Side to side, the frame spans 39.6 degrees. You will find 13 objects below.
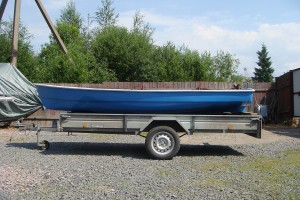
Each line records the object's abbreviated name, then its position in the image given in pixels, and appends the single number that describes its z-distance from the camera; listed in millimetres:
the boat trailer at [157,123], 10508
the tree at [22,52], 24188
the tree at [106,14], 46250
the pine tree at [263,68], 58094
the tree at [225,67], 31031
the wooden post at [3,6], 22766
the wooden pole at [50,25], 23359
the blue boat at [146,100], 10781
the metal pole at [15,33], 20744
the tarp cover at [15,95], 17688
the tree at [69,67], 22047
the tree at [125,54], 27281
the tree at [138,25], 35894
